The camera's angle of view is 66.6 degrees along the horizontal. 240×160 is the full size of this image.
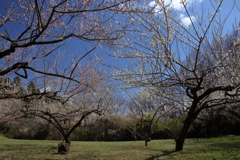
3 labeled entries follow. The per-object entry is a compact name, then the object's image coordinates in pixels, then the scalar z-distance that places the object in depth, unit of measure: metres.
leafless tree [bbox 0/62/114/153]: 6.08
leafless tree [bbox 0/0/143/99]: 3.09
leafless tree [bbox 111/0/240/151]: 3.98
